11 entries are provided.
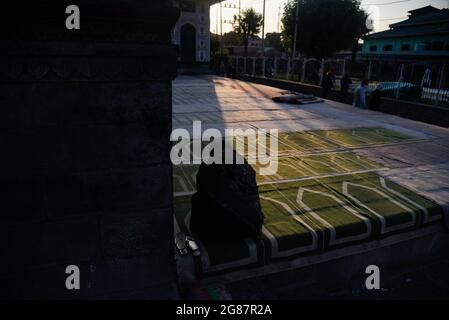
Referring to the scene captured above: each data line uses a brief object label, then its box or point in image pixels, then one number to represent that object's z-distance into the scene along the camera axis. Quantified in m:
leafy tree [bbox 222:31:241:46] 87.57
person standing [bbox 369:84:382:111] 12.01
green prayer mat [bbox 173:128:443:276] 3.16
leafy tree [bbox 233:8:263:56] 56.03
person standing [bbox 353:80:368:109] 11.91
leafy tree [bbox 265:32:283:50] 85.44
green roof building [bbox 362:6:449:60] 29.83
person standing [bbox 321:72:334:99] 15.99
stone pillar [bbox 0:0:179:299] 2.12
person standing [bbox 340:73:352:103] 15.28
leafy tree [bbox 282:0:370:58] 32.56
